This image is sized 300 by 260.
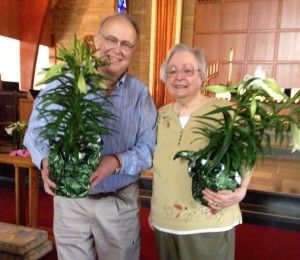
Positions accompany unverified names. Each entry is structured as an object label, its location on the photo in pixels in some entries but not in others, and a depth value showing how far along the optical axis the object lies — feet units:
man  3.99
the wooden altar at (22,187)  7.84
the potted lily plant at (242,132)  3.06
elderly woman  4.04
